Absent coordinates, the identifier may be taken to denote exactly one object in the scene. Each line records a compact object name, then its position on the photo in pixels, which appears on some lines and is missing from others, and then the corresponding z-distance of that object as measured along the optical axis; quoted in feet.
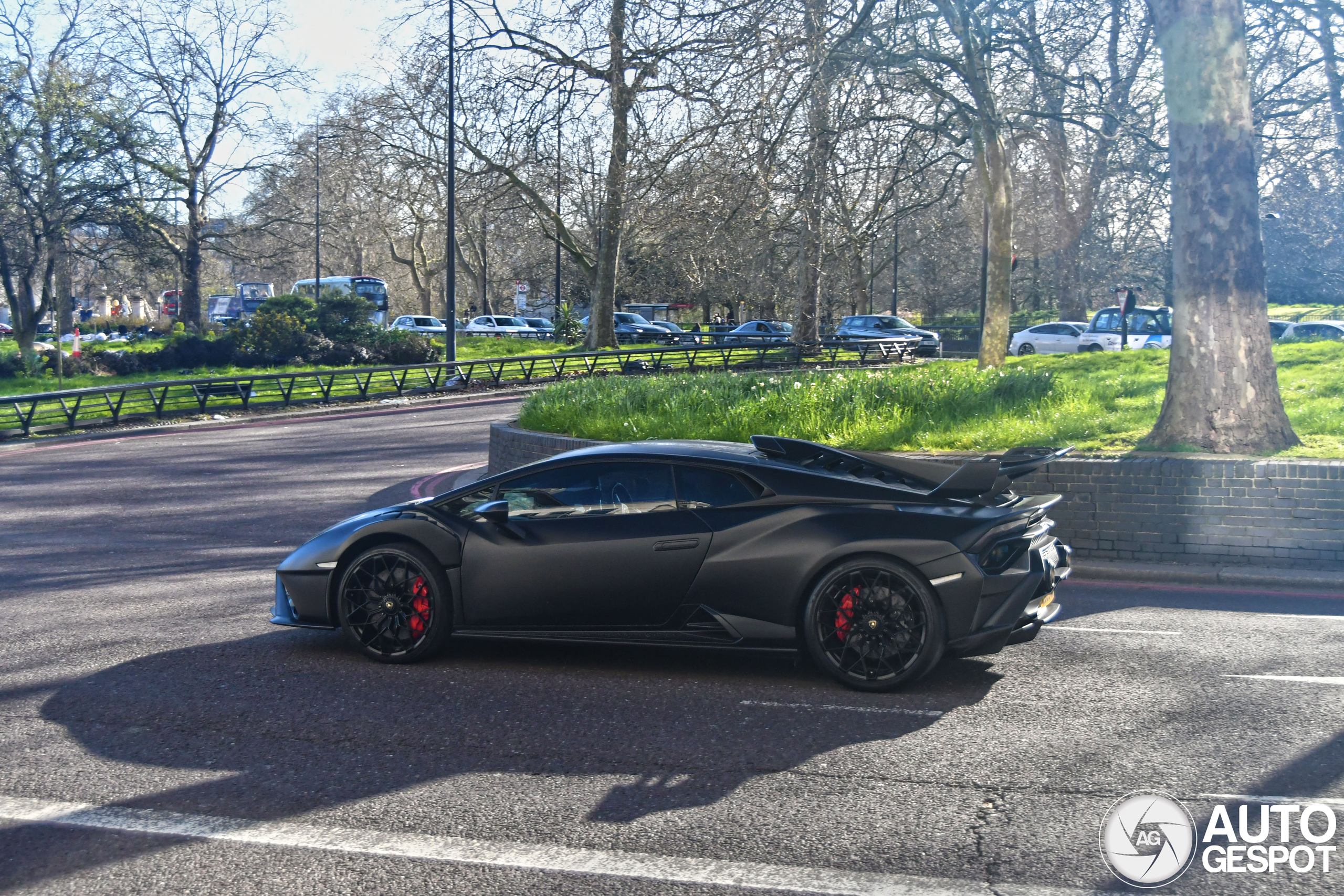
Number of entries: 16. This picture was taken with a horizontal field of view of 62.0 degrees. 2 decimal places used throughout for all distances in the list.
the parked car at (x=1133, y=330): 118.01
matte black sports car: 19.42
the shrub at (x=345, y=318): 119.96
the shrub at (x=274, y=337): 114.52
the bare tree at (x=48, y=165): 109.81
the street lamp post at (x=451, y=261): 94.80
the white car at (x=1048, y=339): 130.82
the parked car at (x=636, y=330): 175.01
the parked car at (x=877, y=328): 150.30
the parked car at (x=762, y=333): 149.69
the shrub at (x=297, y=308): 118.73
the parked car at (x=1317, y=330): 97.25
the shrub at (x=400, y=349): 119.65
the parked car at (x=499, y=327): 197.88
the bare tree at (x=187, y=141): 129.70
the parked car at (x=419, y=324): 192.96
